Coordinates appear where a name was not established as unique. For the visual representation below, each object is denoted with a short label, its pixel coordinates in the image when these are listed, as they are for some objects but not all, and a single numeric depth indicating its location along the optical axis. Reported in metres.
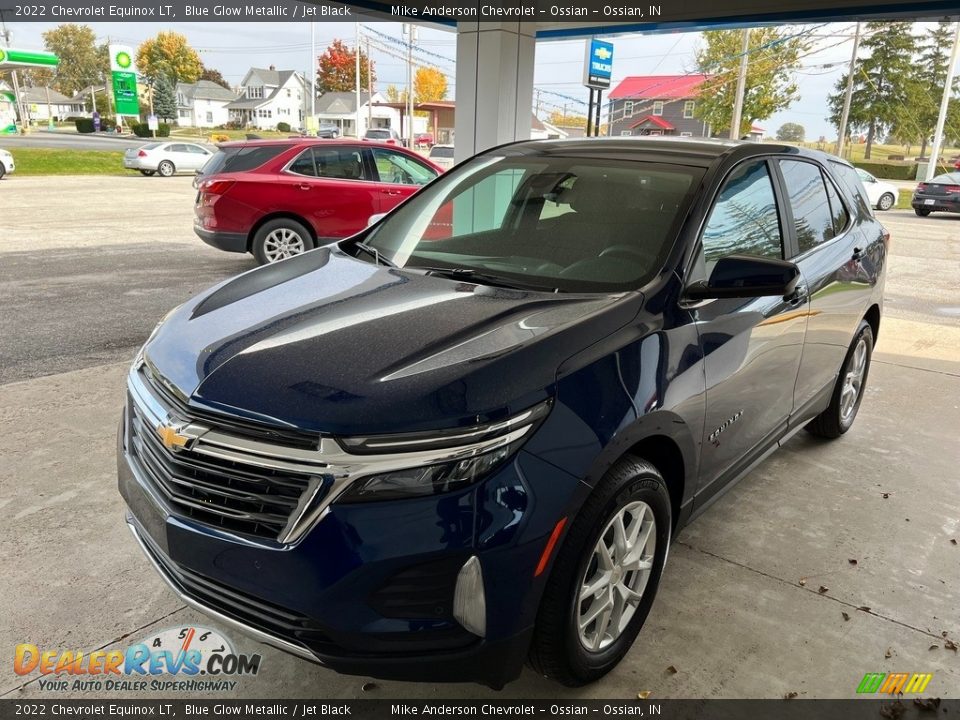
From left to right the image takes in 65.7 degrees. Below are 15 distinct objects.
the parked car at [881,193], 22.43
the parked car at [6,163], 23.66
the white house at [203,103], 84.50
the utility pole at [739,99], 26.98
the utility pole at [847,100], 33.08
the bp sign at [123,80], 45.16
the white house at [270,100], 88.31
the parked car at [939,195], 22.58
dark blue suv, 1.88
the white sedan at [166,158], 27.88
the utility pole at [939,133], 27.73
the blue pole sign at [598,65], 15.49
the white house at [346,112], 77.44
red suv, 9.26
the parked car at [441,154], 36.88
